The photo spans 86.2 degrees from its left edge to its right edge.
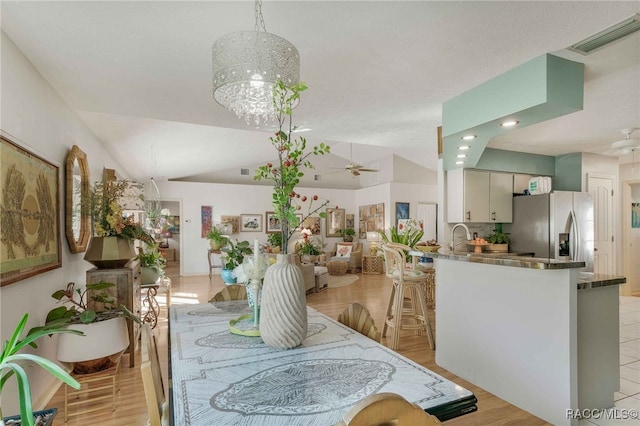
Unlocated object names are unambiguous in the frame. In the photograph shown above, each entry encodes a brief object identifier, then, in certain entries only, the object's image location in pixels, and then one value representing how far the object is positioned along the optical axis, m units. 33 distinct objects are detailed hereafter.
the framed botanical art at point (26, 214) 1.90
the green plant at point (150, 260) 4.29
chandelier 1.81
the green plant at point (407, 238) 4.19
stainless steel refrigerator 4.73
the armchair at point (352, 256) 9.66
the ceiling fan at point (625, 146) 3.78
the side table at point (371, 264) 9.38
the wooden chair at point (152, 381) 1.03
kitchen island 2.09
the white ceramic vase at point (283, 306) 1.42
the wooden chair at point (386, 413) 0.68
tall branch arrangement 1.39
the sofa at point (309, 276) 6.53
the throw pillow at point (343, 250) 9.73
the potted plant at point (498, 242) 5.09
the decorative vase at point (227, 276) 6.17
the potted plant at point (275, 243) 8.74
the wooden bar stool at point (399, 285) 3.44
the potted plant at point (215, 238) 8.66
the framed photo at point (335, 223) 10.84
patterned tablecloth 1.00
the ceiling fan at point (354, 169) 7.71
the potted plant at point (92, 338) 2.29
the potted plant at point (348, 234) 10.77
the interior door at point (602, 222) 5.43
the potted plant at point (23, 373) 0.97
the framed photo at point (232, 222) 9.61
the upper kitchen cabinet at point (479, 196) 4.63
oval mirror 3.01
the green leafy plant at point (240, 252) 5.11
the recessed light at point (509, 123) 2.75
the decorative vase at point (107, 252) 3.13
